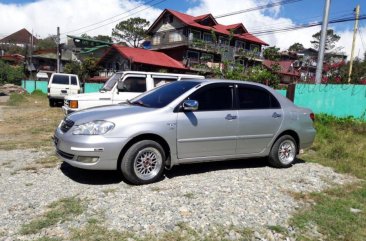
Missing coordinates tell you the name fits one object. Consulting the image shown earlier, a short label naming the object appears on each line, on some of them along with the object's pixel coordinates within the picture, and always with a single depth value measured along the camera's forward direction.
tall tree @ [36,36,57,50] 91.00
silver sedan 5.29
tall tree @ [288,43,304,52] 69.06
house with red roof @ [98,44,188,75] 38.44
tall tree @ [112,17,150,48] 58.72
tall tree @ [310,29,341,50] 63.26
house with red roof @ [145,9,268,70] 44.22
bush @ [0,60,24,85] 51.91
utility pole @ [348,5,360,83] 27.09
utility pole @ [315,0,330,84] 13.16
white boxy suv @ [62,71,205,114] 10.77
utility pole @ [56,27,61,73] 37.34
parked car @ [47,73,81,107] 19.52
